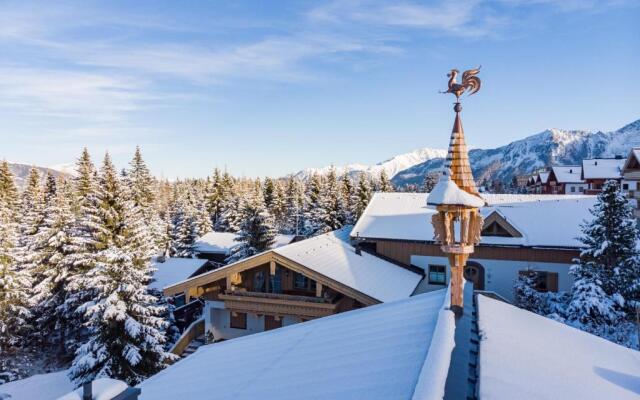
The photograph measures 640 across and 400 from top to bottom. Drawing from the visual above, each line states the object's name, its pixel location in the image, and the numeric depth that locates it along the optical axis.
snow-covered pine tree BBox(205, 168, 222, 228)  60.88
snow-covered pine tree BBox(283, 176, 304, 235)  59.96
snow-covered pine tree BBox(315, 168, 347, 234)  39.59
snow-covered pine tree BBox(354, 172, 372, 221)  43.28
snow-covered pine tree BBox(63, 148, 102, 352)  17.67
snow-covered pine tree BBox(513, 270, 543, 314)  18.16
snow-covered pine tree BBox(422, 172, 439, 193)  68.31
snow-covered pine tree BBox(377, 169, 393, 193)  53.50
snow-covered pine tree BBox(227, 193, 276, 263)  31.31
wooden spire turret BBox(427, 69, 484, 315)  5.26
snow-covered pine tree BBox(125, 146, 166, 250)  38.31
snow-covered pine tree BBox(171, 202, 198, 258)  40.97
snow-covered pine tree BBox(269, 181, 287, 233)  64.69
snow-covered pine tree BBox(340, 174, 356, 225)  43.38
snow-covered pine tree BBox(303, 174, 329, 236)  39.84
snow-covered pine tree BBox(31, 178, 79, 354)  24.22
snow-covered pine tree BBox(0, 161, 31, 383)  22.27
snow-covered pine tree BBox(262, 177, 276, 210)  65.50
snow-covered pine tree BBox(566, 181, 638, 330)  14.91
